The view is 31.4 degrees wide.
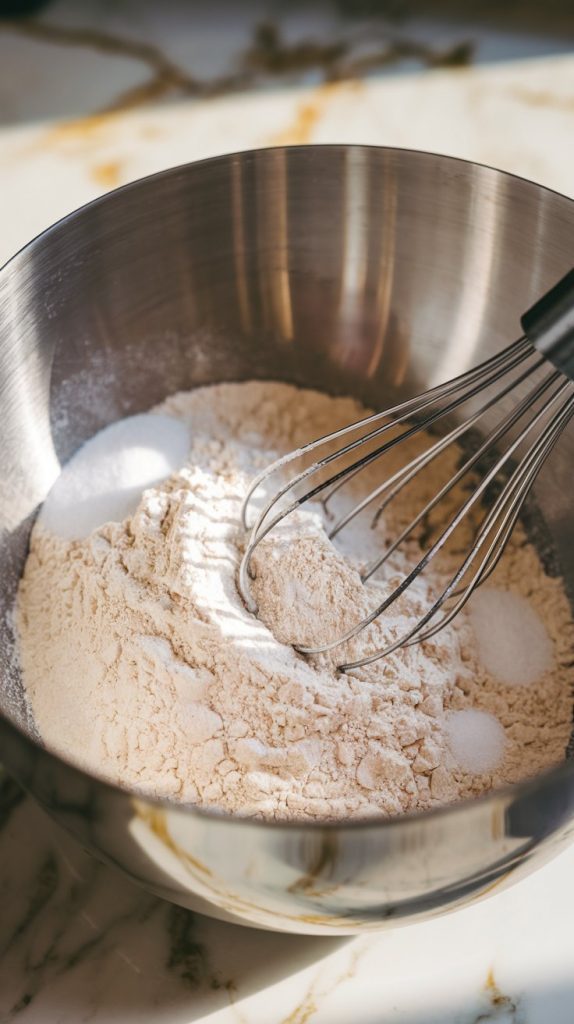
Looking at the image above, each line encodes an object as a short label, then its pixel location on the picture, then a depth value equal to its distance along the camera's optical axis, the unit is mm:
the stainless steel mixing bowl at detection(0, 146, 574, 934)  650
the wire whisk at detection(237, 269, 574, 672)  509
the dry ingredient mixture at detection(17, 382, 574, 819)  539
